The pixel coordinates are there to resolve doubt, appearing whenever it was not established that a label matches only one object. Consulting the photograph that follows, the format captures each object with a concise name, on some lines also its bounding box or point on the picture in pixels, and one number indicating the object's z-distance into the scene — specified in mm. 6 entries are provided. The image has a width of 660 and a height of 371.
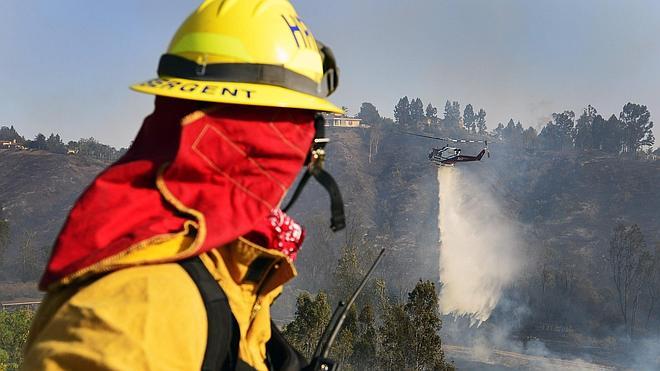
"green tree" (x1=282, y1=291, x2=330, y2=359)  30656
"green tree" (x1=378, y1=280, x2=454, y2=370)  30766
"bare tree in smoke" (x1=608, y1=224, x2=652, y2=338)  79506
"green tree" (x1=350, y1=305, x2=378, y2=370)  36094
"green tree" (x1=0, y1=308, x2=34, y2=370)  28833
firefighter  1488
